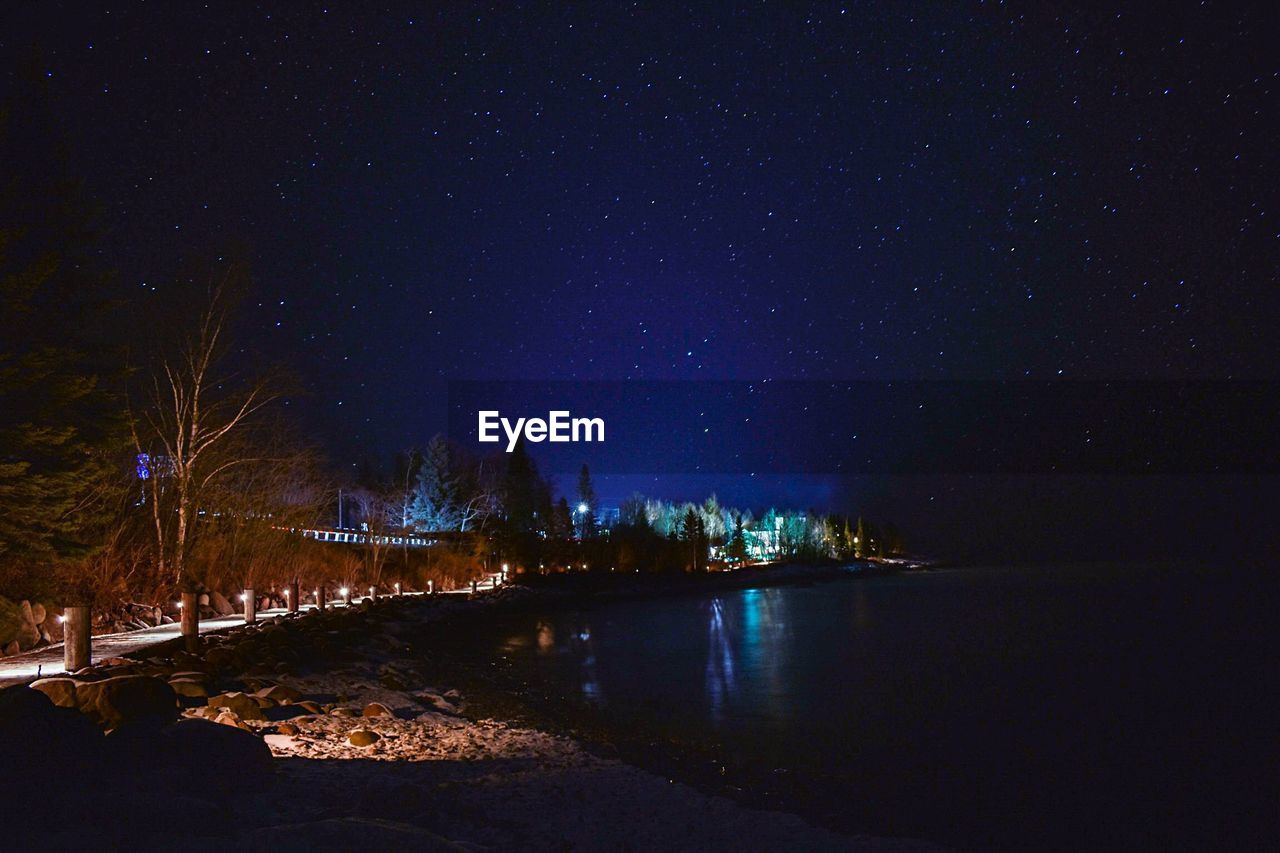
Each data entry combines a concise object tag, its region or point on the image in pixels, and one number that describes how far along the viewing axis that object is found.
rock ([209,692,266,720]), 12.85
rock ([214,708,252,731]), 12.48
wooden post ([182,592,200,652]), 18.20
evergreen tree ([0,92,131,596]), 17.66
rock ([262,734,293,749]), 12.01
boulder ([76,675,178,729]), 9.88
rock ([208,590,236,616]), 26.76
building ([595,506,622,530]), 134.98
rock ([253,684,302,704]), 14.20
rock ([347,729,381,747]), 12.87
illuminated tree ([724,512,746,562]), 159.50
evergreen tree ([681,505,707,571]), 126.56
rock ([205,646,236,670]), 15.95
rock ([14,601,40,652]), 16.61
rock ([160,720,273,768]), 8.90
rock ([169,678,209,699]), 13.48
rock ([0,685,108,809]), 7.09
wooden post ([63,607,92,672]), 13.97
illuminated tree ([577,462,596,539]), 124.35
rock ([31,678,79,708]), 10.31
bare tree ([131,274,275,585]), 25.55
